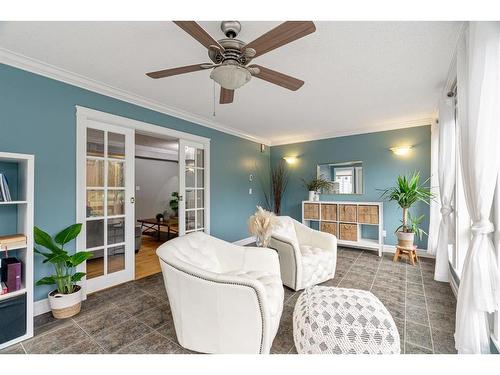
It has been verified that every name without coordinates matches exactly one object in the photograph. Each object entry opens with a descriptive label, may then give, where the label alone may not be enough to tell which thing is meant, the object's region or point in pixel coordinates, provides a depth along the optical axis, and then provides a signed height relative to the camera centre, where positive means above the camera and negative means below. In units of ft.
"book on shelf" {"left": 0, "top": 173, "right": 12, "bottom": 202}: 5.47 -0.07
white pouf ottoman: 3.94 -2.68
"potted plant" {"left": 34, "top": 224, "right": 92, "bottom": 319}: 6.30 -2.69
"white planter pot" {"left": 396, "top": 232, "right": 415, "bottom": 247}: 10.78 -2.54
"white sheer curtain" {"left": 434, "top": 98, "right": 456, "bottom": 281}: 8.38 +0.18
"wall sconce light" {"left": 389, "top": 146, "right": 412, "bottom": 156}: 12.38 +2.25
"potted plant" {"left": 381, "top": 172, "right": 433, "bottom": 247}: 10.73 -0.51
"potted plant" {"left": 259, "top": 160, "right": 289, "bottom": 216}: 17.03 +0.25
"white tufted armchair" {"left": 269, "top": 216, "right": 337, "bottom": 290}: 7.93 -2.64
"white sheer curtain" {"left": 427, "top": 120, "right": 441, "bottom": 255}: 10.91 -0.70
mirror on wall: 14.10 +0.87
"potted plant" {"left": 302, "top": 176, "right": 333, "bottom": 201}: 14.97 +0.08
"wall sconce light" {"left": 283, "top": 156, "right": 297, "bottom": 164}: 16.52 +2.23
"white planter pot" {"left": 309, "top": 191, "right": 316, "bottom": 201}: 14.96 -0.47
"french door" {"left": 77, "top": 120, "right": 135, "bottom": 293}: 7.91 -0.52
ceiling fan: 3.79 +2.80
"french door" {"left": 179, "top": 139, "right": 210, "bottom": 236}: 11.35 +0.05
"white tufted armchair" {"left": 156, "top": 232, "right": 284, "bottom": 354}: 4.35 -2.55
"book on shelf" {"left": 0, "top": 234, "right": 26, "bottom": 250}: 5.23 -1.34
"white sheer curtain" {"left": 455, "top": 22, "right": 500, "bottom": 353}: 3.97 +0.22
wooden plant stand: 10.72 -3.28
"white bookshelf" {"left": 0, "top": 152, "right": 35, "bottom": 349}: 5.53 -1.22
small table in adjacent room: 15.58 -3.07
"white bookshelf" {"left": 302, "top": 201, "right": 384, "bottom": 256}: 12.24 -2.12
